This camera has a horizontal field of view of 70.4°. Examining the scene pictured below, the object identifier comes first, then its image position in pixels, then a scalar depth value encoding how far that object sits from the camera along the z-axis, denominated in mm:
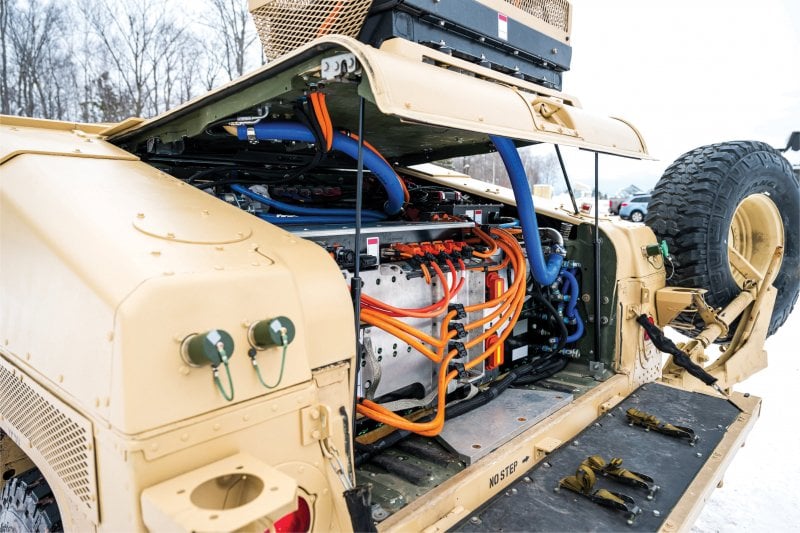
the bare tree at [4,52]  18733
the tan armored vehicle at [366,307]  1391
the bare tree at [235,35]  17656
